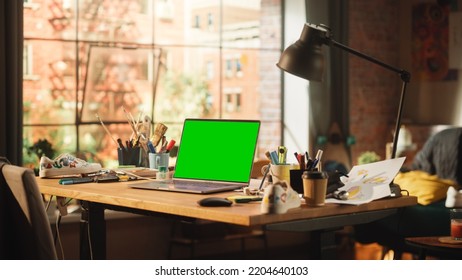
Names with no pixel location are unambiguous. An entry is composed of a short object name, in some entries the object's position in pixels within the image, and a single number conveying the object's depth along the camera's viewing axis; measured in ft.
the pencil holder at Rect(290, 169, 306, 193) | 9.76
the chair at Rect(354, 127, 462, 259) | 17.29
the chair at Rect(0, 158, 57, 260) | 8.21
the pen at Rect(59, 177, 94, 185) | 11.26
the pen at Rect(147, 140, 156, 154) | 12.50
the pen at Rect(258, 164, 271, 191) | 10.24
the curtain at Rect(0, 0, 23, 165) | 15.94
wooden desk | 8.56
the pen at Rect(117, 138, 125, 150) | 12.87
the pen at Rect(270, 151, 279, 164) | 10.35
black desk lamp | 10.31
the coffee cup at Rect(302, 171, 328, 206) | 9.06
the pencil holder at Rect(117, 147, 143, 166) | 12.96
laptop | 10.51
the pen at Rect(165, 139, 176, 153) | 12.32
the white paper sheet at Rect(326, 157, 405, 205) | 9.56
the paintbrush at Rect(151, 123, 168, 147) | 12.73
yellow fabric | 18.08
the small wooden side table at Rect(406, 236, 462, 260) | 11.37
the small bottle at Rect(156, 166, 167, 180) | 11.62
